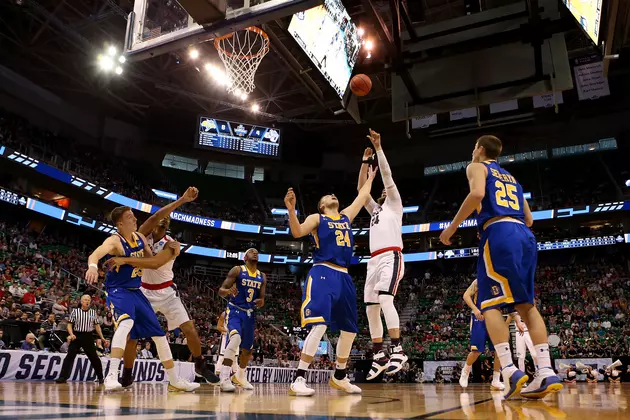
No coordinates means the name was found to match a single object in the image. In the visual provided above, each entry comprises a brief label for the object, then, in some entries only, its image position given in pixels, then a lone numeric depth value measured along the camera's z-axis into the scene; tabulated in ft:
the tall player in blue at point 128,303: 17.03
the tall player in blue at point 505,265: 12.21
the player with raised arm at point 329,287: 15.65
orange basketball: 26.30
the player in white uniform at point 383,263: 19.01
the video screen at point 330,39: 30.48
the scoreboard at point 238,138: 100.83
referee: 28.30
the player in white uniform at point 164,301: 19.29
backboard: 22.00
